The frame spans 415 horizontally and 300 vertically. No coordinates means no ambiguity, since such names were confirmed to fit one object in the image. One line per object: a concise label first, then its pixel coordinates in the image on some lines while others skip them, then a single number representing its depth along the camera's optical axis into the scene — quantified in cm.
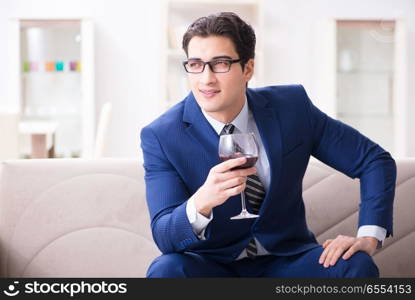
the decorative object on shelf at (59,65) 1116
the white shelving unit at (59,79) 1095
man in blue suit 323
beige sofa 386
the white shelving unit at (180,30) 1106
